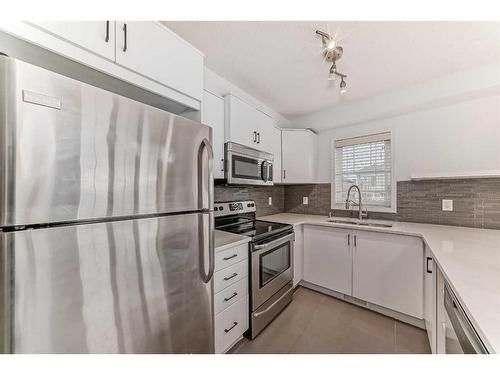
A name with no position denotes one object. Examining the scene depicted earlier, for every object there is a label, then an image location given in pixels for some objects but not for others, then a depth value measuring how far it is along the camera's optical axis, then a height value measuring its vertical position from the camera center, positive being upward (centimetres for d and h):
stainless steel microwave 177 +22
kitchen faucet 248 -22
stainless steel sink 216 -42
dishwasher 67 -59
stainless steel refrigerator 55 -12
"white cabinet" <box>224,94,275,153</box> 180 +66
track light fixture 131 +104
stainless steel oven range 161 -66
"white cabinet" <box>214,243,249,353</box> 134 -80
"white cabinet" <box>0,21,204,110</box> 74 +64
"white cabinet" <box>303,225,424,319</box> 176 -81
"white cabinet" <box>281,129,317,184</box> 270 +45
